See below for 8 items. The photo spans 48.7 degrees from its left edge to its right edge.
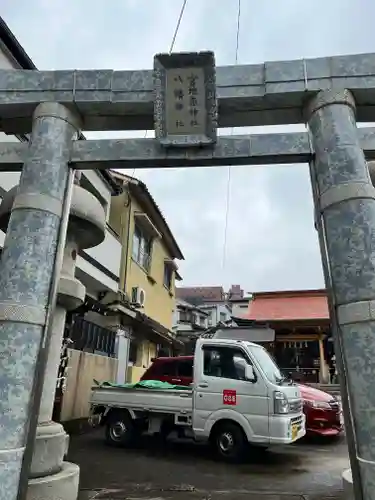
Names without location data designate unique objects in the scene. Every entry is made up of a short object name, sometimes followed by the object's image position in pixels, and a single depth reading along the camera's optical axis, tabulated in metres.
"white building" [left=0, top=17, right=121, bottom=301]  8.40
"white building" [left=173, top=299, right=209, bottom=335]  38.74
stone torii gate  3.55
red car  10.12
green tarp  8.99
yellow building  14.99
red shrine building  17.97
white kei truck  7.71
